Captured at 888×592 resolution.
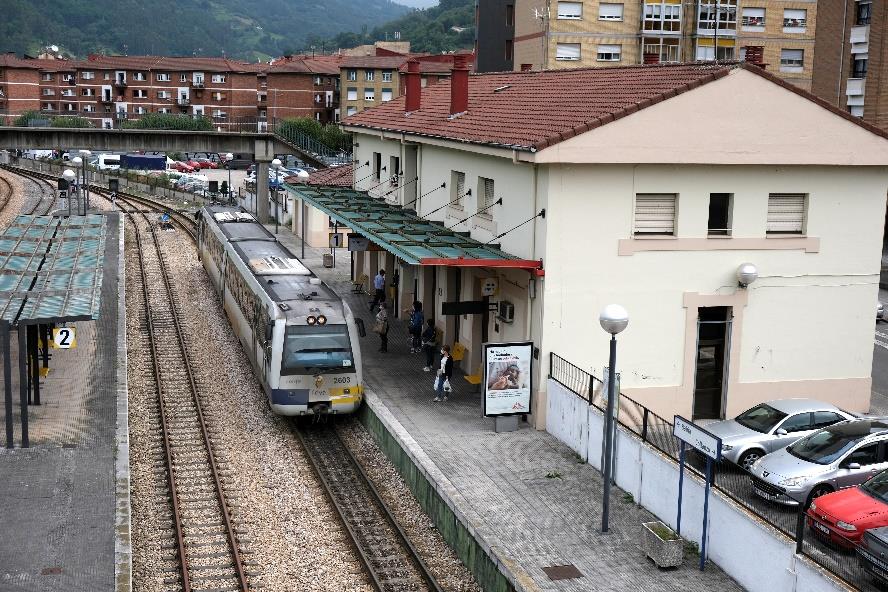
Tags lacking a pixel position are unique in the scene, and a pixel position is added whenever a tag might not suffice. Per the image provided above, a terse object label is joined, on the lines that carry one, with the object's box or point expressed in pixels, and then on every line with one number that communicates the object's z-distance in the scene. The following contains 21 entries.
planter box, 13.70
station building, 19.98
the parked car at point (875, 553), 11.89
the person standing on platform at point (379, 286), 29.95
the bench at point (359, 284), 35.06
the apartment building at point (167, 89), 111.62
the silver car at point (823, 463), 15.95
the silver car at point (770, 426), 18.11
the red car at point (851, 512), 13.66
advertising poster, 19.44
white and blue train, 20.30
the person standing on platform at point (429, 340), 24.53
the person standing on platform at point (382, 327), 26.38
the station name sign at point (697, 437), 13.30
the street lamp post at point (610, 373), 14.20
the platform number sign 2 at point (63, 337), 18.55
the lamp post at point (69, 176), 41.72
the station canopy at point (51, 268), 17.83
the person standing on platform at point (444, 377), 21.69
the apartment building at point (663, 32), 56.59
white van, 87.23
